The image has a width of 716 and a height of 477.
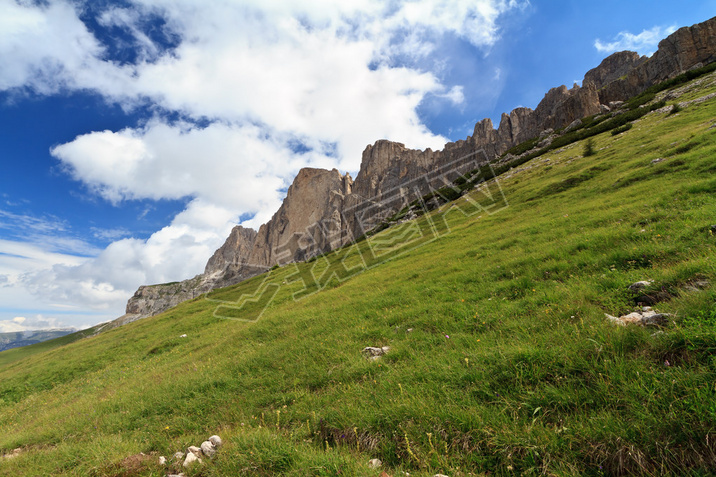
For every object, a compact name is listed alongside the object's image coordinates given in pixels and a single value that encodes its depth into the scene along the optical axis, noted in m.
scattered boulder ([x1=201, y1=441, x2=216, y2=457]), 5.12
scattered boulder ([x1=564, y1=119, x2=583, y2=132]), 61.19
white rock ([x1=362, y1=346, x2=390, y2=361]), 7.71
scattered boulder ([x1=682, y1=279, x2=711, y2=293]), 5.26
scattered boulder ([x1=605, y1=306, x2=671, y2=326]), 4.61
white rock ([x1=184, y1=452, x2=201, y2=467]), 4.97
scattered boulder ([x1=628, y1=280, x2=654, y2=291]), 6.32
